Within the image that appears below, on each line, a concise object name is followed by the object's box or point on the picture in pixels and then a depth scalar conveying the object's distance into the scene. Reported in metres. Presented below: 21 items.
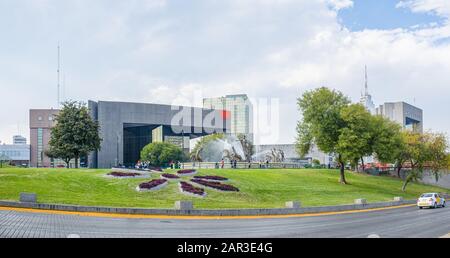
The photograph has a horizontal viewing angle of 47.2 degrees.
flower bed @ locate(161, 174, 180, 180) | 46.01
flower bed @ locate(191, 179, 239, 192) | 44.47
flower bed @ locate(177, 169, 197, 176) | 49.70
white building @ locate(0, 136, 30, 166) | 184.12
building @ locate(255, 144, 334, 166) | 159.12
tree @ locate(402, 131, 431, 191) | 74.99
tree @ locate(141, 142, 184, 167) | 109.31
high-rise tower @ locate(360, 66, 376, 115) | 175.62
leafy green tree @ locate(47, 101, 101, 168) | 66.00
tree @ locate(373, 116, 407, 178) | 71.62
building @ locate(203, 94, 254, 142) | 134.75
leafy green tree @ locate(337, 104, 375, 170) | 67.31
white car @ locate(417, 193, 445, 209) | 45.75
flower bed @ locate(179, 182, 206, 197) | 41.03
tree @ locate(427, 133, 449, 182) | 76.62
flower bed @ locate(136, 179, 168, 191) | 41.36
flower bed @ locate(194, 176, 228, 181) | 48.77
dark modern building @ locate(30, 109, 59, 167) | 181.62
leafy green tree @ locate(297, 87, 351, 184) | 69.56
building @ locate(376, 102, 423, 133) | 147.00
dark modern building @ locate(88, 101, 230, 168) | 111.00
